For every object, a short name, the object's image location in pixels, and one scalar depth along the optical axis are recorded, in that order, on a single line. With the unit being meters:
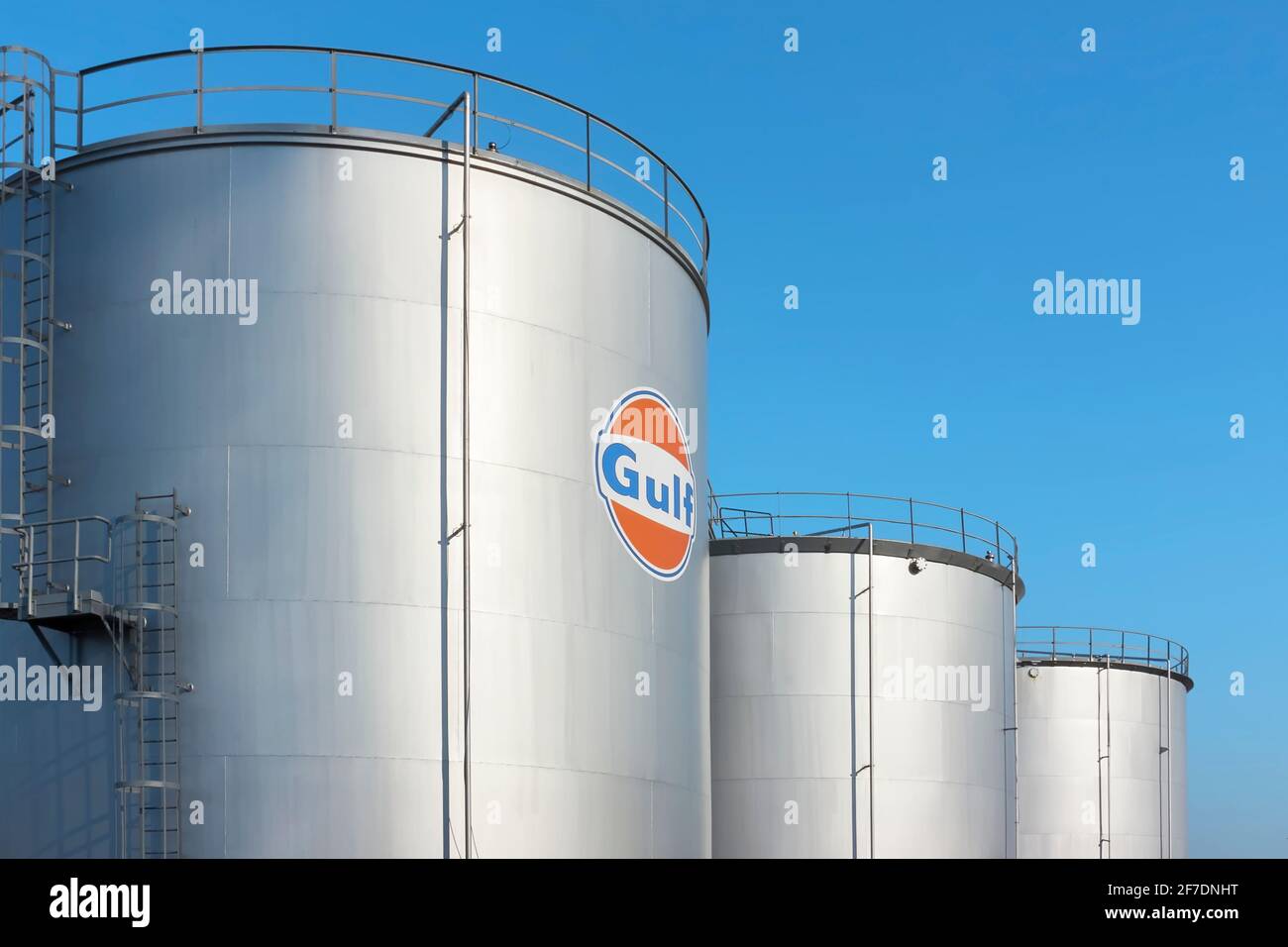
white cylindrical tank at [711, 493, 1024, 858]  28.86
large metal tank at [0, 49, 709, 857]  17.95
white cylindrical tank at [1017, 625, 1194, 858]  40.44
